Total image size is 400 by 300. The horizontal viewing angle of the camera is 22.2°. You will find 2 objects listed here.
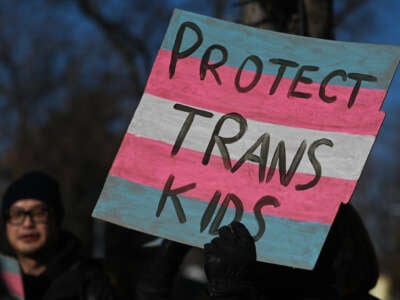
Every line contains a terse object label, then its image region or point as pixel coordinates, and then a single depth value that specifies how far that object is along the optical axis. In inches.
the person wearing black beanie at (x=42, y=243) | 149.5
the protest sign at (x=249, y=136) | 113.4
